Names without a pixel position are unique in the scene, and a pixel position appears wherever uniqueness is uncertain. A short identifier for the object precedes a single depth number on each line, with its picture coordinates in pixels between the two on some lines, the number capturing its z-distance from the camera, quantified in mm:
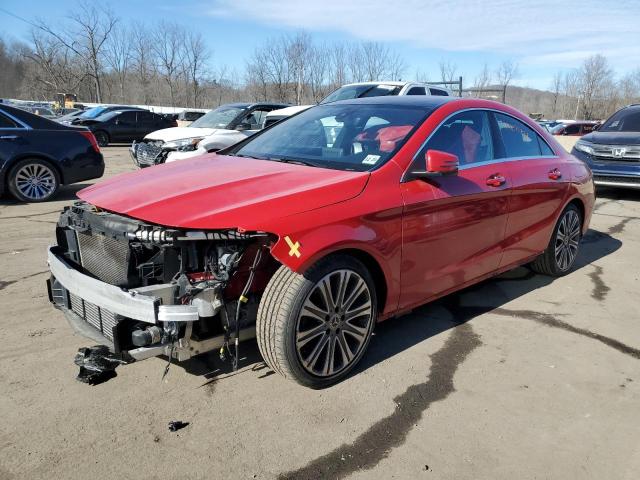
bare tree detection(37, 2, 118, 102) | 57969
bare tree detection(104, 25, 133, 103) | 59819
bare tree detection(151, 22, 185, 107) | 57062
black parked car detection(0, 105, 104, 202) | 7891
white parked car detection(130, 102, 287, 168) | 9386
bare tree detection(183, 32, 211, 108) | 57062
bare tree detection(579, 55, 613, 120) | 54438
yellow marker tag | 2699
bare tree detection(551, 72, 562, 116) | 57562
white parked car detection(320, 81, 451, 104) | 10555
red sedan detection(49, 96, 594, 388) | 2699
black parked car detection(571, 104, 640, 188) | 9523
